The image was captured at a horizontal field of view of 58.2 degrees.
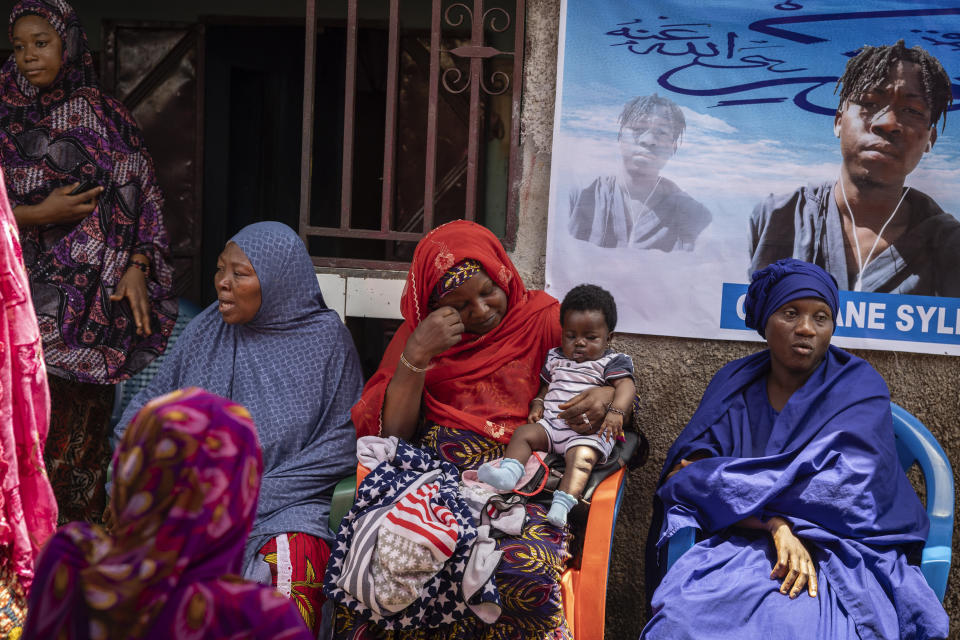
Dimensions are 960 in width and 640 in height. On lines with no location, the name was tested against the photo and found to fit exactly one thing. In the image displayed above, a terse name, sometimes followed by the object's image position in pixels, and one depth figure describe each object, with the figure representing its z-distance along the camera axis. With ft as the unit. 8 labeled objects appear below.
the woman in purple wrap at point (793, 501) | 8.01
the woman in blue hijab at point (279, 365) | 10.31
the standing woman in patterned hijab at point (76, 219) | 12.00
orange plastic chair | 8.84
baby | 9.44
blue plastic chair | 8.64
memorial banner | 11.33
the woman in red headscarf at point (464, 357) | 10.07
